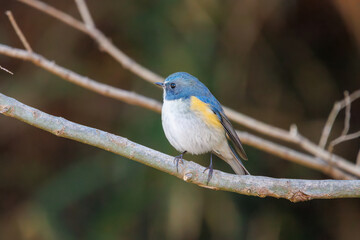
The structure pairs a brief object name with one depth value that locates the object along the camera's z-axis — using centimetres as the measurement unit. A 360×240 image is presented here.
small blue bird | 550
